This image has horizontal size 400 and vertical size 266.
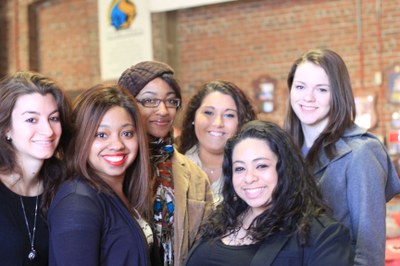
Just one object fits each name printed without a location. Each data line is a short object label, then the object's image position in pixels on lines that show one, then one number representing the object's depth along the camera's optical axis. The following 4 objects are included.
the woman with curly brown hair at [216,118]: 3.00
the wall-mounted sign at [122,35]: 7.07
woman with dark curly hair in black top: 1.70
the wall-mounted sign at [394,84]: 5.93
